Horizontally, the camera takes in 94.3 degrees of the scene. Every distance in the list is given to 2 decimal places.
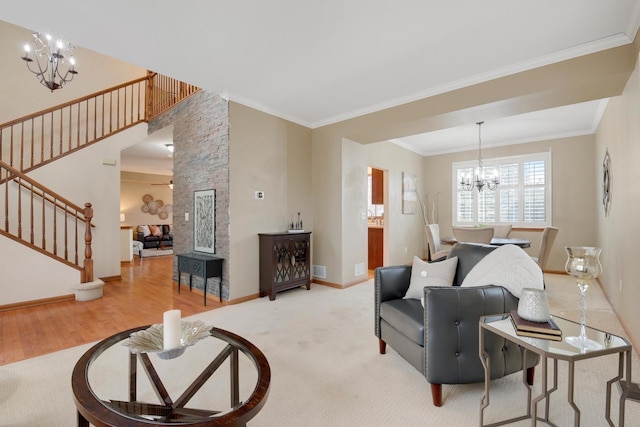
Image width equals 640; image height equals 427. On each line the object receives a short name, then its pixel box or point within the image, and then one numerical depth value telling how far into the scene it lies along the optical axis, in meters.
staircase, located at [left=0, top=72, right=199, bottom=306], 4.20
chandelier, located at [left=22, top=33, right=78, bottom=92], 2.95
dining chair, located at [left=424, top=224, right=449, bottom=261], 5.02
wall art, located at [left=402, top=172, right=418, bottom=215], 6.58
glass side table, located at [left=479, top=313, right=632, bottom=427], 1.21
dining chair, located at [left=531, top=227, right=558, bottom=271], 4.17
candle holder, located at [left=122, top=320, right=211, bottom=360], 1.37
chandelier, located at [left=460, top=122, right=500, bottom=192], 5.62
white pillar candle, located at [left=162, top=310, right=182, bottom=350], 1.37
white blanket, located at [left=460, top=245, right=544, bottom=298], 1.81
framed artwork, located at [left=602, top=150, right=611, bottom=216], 3.82
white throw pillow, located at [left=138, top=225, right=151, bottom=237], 8.95
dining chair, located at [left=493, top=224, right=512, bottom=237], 5.51
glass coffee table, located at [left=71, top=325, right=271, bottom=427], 1.02
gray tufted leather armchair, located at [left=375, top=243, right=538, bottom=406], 1.71
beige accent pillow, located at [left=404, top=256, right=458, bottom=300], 2.31
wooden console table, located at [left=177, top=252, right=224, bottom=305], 3.77
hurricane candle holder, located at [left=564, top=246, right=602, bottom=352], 1.37
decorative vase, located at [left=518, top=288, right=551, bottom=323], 1.43
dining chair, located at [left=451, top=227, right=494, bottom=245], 4.36
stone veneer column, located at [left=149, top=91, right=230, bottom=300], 3.90
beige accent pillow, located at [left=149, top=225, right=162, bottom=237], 9.18
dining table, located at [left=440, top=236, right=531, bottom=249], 4.37
